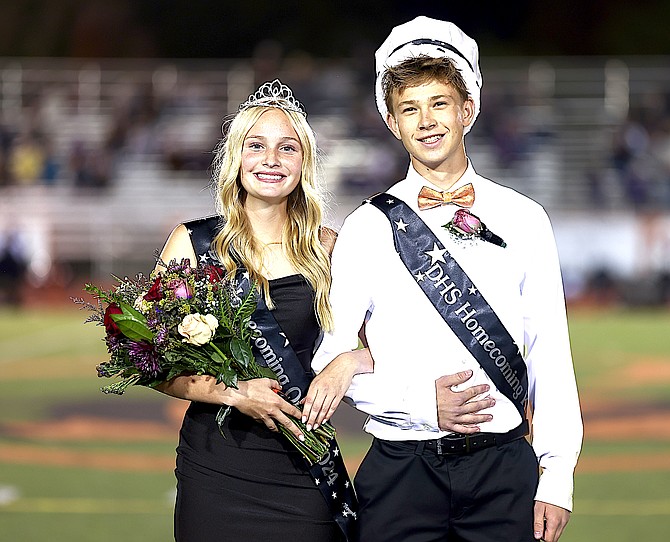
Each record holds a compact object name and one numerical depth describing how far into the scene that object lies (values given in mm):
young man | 6000
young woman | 6875
